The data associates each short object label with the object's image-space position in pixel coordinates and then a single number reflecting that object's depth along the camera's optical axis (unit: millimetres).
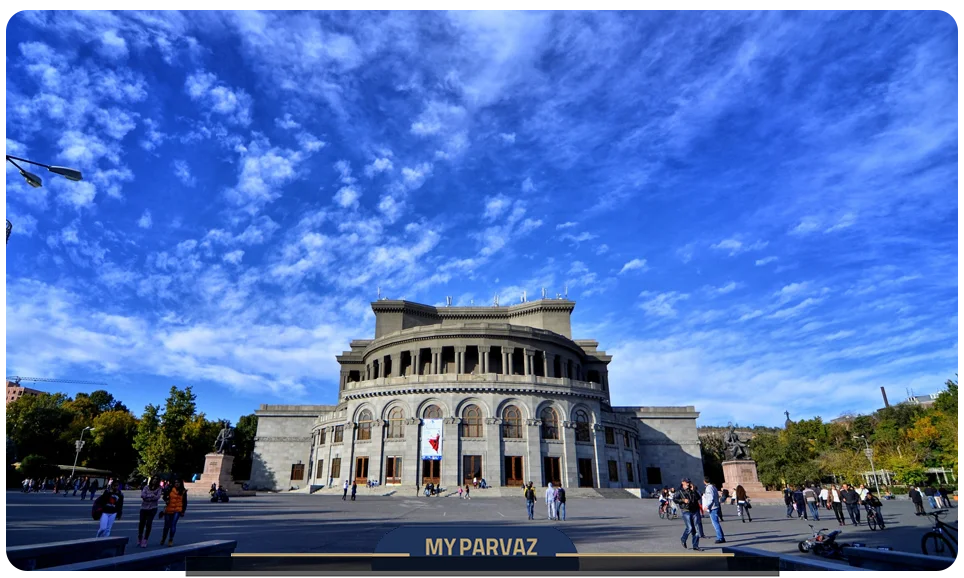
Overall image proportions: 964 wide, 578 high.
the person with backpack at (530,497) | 20319
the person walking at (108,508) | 12000
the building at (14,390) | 107688
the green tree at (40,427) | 55312
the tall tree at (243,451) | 67812
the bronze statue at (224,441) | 38000
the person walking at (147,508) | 12047
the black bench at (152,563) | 6730
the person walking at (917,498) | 21153
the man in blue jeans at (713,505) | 13406
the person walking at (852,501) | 19078
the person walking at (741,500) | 19594
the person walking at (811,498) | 20917
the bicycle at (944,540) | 10898
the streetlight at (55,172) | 9489
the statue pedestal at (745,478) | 33531
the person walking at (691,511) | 12148
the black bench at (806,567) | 6982
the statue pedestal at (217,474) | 36625
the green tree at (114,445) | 60375
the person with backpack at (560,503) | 19695
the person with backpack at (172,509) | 12302
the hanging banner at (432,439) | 39750
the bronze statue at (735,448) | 34656
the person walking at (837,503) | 19889
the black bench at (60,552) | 7398
